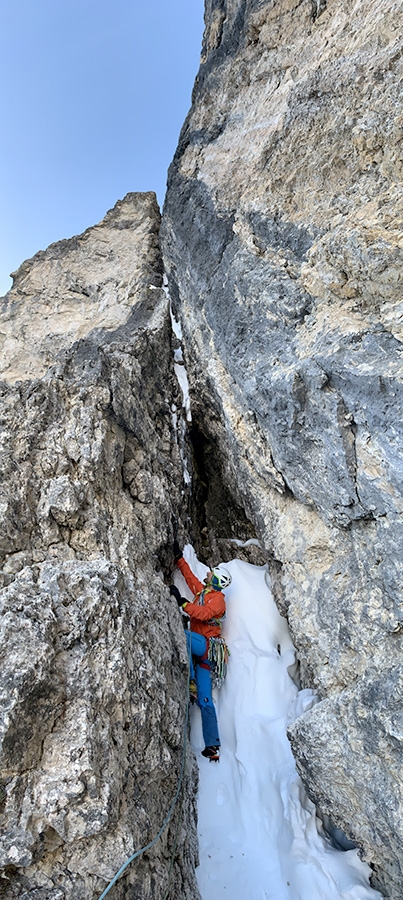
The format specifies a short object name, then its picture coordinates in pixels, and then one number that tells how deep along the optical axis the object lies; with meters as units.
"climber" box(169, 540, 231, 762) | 5.06
